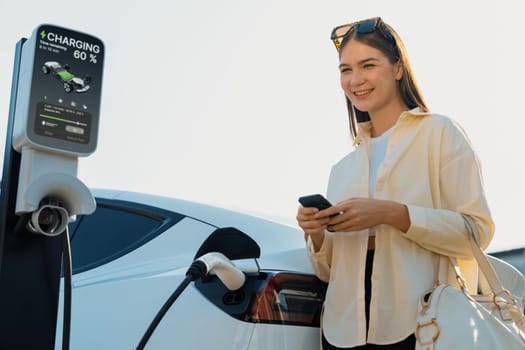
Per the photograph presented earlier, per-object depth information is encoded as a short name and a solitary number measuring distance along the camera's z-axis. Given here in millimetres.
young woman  2004
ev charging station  1712
